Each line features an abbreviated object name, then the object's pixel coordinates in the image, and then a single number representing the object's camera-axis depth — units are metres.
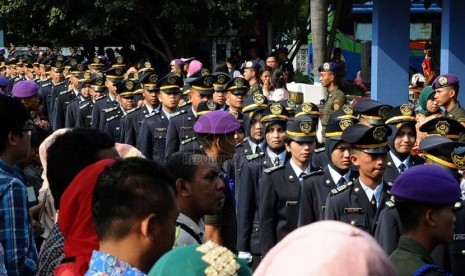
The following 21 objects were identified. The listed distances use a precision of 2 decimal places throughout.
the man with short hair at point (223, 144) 7.86
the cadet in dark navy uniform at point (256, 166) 10.47
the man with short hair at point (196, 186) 6.28
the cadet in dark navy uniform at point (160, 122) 15.89
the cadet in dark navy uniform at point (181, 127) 14.77
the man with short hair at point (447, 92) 13.79
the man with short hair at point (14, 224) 6.12
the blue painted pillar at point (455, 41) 19.06
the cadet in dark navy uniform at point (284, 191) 10.08
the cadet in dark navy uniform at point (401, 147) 10.96
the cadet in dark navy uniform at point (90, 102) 20.97
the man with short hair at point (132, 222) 4.33
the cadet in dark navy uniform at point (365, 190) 8.86
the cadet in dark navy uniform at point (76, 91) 21.70
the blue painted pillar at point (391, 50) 20.52
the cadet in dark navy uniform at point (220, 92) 16.19
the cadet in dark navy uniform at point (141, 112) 16.99
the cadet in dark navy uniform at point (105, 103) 19.67
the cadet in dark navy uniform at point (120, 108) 18.47
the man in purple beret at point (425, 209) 5.51
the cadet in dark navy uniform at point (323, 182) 9.67
